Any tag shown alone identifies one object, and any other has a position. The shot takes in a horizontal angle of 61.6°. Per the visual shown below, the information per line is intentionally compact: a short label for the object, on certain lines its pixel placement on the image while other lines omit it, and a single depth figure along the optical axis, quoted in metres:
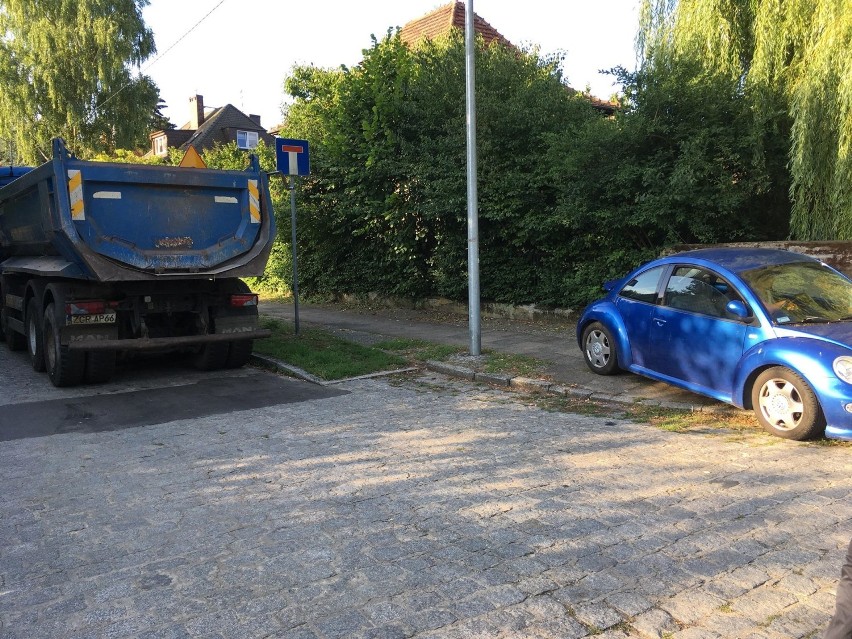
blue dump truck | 8.38
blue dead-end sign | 11.68
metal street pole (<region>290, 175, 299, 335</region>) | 11.50
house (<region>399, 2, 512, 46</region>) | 23.16
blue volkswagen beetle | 5.68
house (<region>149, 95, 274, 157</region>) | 49.38
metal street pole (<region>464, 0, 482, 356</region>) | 9.67
